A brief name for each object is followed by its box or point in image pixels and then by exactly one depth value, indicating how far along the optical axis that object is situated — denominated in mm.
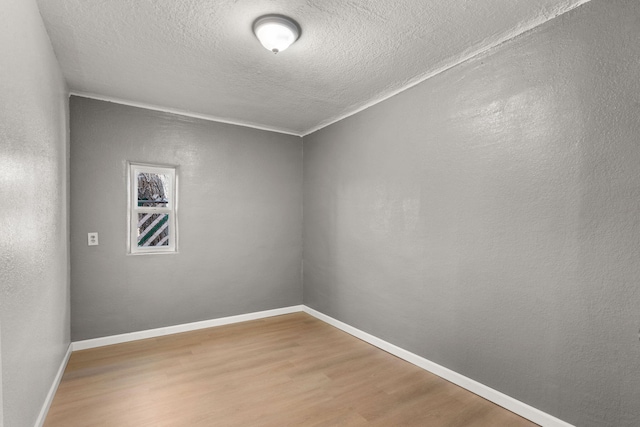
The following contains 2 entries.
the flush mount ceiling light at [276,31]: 2061
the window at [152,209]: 3602
